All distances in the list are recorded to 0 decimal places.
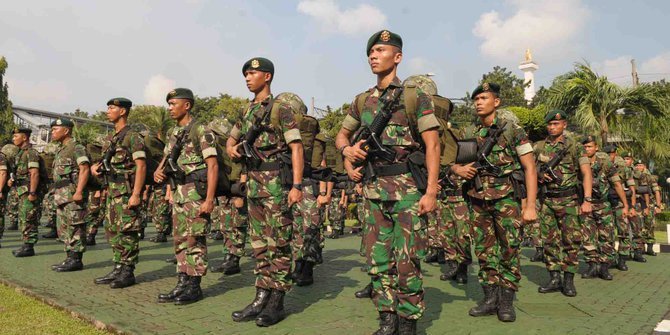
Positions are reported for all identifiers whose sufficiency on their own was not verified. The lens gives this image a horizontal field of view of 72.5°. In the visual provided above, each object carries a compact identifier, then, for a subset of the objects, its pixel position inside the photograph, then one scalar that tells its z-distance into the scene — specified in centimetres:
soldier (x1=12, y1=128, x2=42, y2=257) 827
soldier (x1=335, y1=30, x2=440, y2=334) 346
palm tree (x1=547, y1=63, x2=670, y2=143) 1639
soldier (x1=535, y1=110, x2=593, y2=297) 587
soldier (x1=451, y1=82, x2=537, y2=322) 456
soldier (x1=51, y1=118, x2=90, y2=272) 682
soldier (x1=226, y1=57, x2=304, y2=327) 434
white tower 4569
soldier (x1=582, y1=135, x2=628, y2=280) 678
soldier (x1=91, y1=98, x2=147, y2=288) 590
